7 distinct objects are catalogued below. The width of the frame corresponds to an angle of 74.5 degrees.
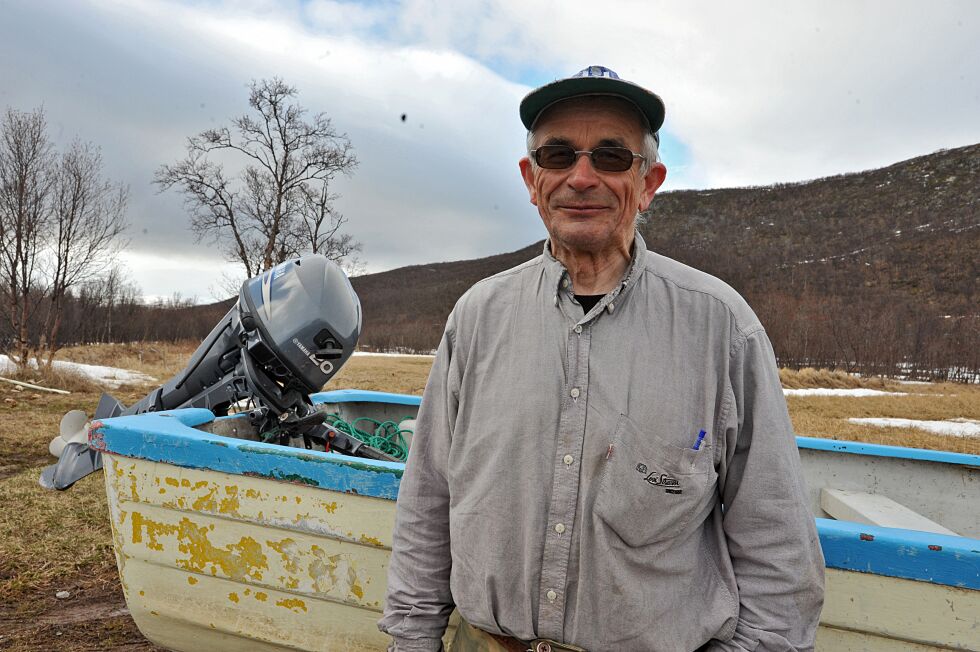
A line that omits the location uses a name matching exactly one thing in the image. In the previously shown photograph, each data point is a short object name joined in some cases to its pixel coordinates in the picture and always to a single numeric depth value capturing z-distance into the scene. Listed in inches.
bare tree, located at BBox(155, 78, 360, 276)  779.4
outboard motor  128.0
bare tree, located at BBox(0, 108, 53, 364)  531.2
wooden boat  90.4
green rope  139.9
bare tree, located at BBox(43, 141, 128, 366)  561.3
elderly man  46.9
